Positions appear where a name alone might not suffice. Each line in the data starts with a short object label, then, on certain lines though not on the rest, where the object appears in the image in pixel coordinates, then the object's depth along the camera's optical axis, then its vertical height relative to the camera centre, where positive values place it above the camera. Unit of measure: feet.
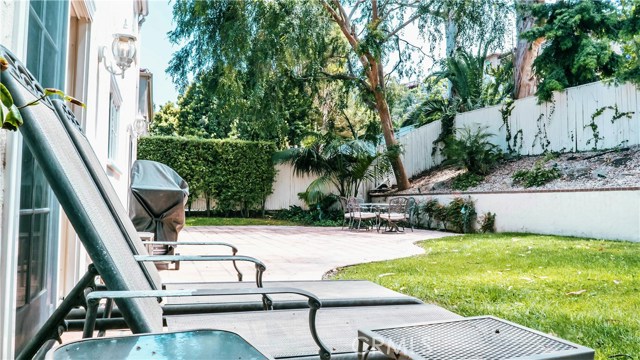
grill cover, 16.69 -0.21
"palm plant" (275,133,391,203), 46.06 +4.22
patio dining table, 37.15 -0.64
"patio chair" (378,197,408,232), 36.35 -1.07
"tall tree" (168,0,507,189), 39.40 +15.33
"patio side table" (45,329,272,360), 2.77 -0.97
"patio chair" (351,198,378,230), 38.06 -1.13
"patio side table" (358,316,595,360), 3.84 -1.35
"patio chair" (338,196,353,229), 39.68 -0.86
